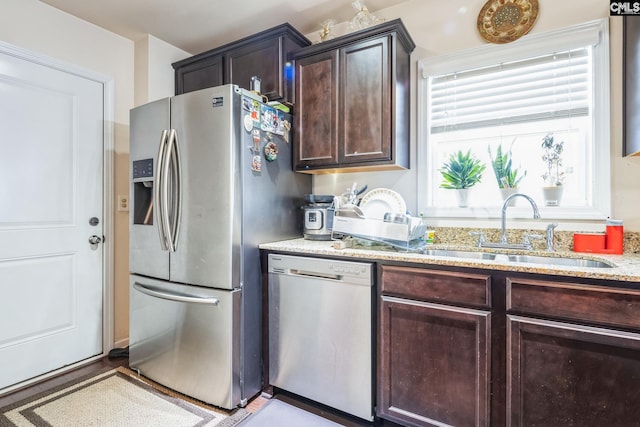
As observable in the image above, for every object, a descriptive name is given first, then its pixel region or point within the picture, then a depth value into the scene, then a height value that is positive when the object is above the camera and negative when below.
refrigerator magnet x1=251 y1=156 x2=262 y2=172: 1.86 +0.30
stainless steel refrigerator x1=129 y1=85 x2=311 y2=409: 1.75 -0.11
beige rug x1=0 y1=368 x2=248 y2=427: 1.67 -1.08
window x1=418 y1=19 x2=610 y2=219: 1.73 +0.60
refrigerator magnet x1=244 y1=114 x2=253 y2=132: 1.79 +0.52
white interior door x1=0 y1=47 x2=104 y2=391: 2.00 -0.02
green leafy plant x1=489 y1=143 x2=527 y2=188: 1.91 +0.26
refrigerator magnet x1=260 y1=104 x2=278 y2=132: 1.95 +0.60
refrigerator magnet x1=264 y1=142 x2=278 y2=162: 1.97 +0.39
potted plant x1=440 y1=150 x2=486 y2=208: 2.02 +0.26
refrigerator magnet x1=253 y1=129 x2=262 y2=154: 1.87 +0.44
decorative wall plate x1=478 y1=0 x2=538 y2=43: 1.86 +1.16
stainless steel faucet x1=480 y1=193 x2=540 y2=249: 1.73 -0.10
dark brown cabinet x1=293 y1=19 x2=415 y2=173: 1.94 +0.73
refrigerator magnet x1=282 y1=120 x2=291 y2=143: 2.17 +0.59
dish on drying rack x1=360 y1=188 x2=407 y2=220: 2.08 +0.07
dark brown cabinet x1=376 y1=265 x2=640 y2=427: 1.15 -0.56
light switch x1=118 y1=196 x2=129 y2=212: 2.53 +0.09
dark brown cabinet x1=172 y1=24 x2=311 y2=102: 2.23 +1.15
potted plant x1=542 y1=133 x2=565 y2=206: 1.79 +0.26
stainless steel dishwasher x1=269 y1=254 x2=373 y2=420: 1.61 -0.63
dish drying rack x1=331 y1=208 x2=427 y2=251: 1.68 -0.08
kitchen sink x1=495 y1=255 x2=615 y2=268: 1.51 -0.24
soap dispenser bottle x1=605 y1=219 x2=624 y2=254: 1.58 -0.12
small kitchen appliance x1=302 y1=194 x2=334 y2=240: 2.08 -0.02
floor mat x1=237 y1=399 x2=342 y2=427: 1.68 -1.10
